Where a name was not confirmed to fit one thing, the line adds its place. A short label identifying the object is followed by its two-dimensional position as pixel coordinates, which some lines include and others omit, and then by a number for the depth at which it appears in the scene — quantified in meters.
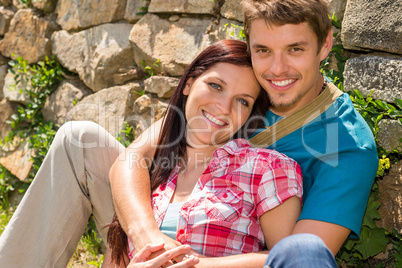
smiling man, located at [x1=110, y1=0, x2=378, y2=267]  1.64
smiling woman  1.68
